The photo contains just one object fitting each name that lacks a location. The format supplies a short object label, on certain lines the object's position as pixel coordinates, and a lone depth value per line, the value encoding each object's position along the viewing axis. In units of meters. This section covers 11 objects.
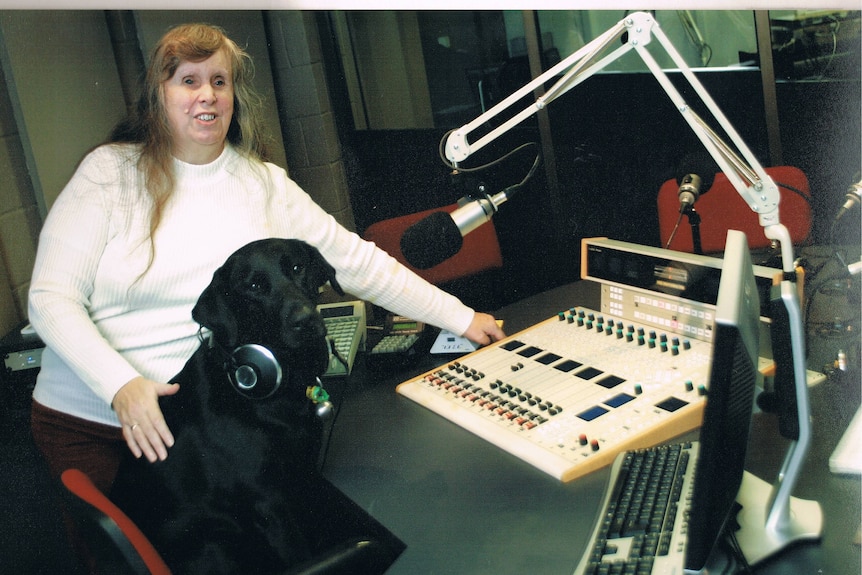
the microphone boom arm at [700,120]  1.27
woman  1.21
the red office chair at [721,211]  2.10
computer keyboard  0.94
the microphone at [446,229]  1.50
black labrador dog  1.28
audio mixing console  1.28
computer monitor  0.72
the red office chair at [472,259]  2.08
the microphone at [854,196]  1.34
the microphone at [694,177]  1.46
